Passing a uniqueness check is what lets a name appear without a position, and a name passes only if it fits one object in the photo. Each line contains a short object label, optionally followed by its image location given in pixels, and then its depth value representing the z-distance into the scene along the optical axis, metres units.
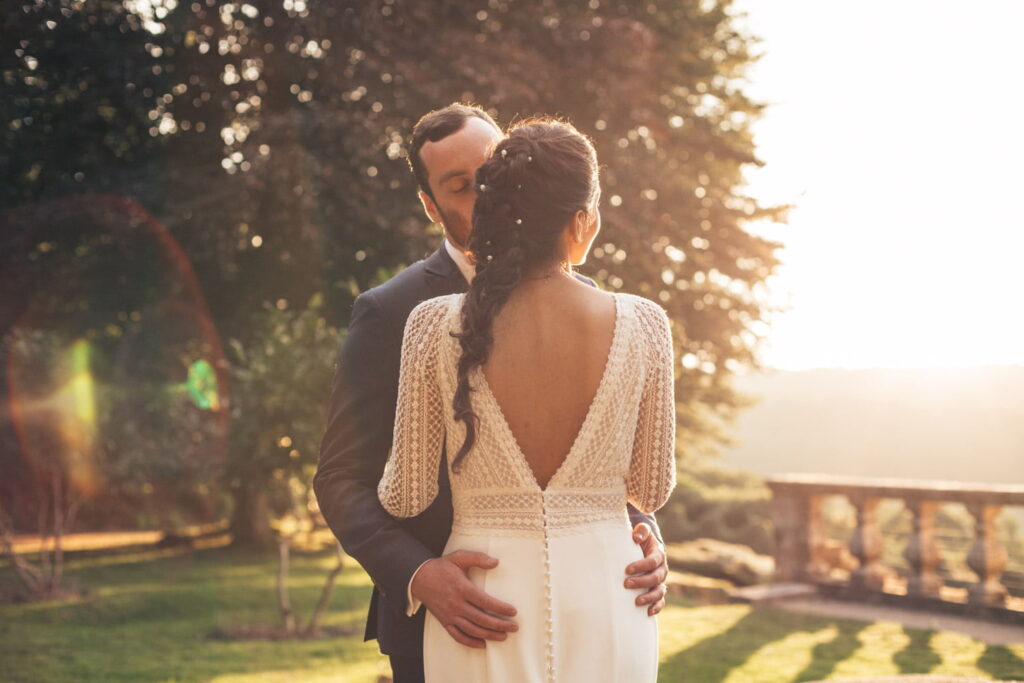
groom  2.26
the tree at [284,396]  8.22
